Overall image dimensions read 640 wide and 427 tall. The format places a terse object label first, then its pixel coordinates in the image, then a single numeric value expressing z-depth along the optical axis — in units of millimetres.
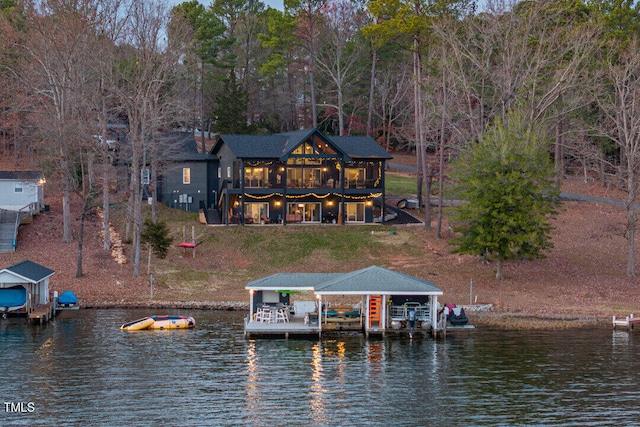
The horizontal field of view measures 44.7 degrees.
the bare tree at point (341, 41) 92125
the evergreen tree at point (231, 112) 81938
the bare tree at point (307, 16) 80188
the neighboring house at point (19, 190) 63469
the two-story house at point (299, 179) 65312
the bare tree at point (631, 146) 52000
